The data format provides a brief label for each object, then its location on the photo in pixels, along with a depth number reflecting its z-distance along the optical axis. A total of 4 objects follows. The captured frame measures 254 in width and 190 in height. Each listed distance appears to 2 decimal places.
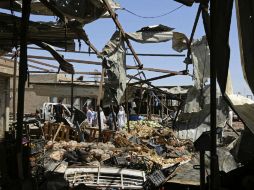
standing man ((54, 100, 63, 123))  15.47
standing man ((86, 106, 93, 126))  16.03
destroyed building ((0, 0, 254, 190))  3.43
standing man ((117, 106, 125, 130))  17.11
